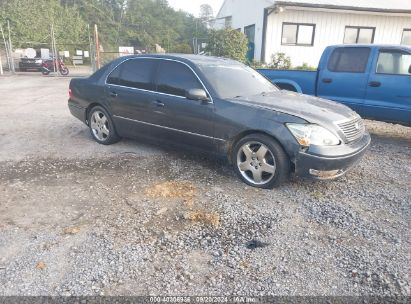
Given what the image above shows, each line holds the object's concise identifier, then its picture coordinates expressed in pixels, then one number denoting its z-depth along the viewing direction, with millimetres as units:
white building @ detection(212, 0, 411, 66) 15445
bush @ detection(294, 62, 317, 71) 15870
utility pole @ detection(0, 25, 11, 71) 19420
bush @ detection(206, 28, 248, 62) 15781
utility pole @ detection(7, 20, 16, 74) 19253
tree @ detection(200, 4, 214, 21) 101694
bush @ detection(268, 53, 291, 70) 15262
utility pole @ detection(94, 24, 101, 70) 17469
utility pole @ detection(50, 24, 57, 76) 18844
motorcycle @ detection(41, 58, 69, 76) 20125
